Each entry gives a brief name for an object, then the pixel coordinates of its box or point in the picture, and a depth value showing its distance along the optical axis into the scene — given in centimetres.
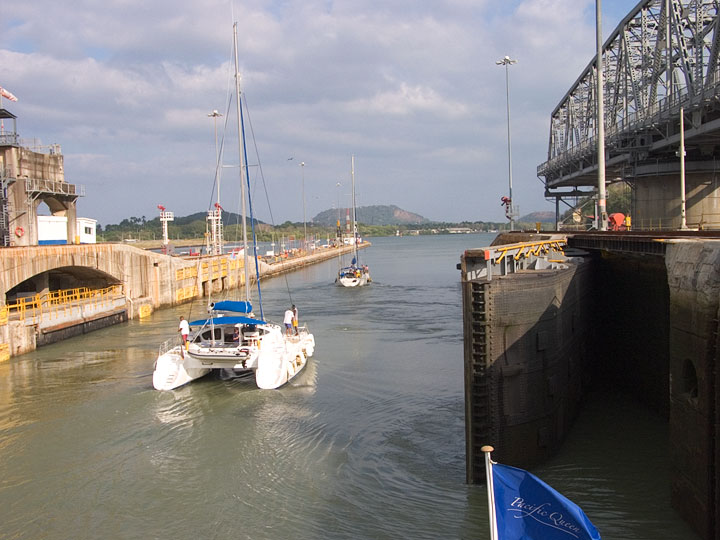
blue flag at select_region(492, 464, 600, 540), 769
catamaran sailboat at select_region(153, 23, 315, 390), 2306
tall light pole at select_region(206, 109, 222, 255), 7278
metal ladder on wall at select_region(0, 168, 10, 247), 4056
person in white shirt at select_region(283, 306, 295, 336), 2748
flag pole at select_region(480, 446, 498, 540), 801
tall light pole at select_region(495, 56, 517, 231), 5081
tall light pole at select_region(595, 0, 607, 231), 3241
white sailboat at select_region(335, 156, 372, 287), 6494
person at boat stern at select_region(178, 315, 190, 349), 2373
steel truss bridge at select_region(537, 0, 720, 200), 3694
